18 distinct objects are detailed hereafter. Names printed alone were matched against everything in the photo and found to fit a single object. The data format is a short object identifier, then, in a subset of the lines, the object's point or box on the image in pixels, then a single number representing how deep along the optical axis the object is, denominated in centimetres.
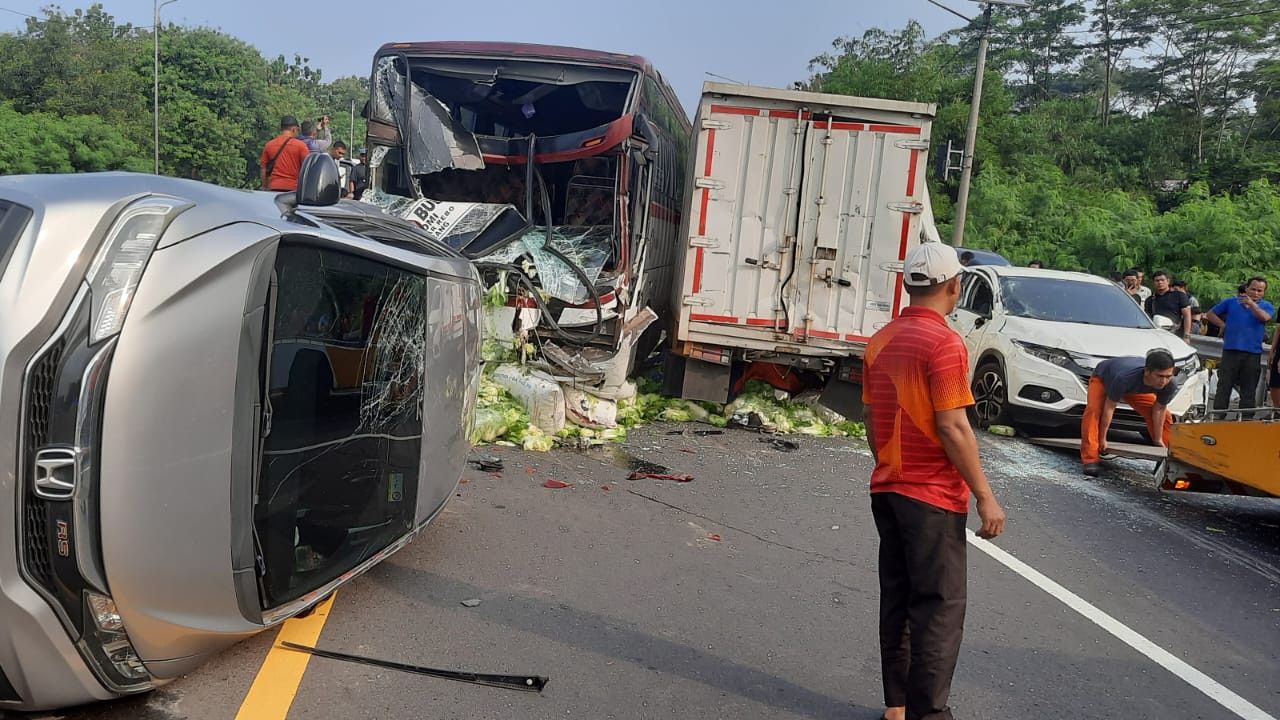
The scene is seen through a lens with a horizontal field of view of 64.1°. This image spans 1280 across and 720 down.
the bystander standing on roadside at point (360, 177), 965
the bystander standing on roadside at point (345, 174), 1024
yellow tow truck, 630
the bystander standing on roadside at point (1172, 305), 1416
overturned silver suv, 253
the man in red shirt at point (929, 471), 323
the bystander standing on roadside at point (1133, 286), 1580
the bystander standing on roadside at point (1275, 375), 1026
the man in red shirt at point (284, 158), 1062
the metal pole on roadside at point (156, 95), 4216
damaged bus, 879
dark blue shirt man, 1101
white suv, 984
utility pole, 2250
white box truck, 917
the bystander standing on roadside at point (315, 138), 1170
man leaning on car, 820
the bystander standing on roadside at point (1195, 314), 1453
